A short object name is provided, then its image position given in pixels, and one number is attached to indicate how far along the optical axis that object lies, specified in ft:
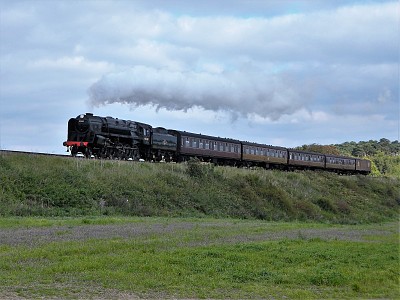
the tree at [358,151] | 578.74
